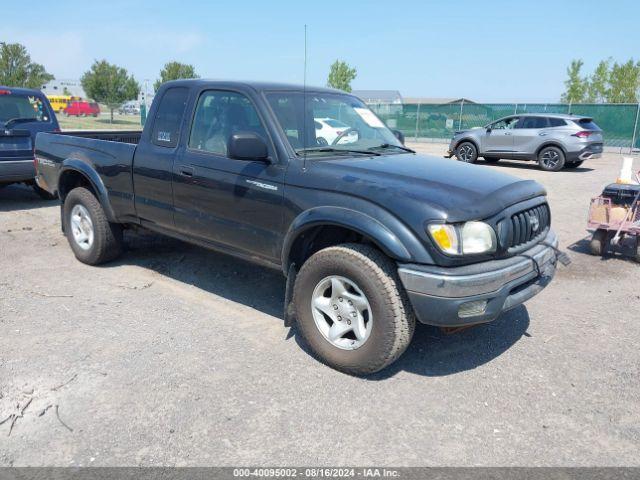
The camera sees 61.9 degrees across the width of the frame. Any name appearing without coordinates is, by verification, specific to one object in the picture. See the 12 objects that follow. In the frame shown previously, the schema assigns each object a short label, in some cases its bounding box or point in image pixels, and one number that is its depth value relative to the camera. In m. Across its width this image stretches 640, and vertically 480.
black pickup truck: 3.21
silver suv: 15.42
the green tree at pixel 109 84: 46.62
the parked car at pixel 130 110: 74.82
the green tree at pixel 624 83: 40.34
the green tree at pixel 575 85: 42.00
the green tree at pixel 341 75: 47.53
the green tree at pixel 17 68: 36.44
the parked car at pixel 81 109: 60.50
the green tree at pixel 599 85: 42.12
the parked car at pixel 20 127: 8.33
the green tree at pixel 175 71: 47.72
